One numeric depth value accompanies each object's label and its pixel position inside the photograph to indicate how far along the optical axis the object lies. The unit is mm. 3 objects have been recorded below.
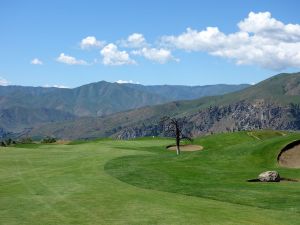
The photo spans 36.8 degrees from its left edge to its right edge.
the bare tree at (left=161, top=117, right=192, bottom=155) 71262
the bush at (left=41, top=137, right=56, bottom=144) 130438
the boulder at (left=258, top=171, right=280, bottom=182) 38219
